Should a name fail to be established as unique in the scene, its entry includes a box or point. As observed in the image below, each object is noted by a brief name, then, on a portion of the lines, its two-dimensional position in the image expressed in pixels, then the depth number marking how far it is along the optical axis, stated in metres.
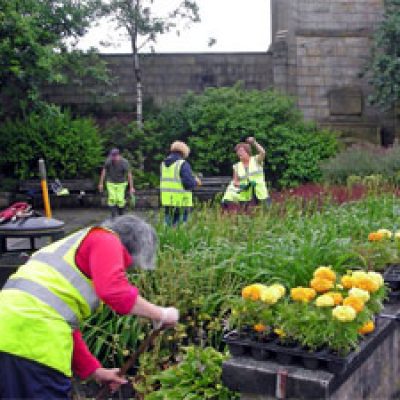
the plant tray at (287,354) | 3.31
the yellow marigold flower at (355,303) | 3.40
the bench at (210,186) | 16.23
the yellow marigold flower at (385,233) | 5.24
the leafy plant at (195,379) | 3.76
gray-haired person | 2.96
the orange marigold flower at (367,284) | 3.76
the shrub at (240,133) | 16.86
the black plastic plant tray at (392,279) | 4.57
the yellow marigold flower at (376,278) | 3.82
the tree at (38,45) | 13.47
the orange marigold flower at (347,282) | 3.83
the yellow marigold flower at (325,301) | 3.43
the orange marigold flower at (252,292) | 3.68
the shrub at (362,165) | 13.45
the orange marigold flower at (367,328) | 3.61
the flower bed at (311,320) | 3.37
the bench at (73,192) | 16.86
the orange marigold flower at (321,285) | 3.75
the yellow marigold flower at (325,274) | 3.84
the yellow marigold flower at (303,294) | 3.58
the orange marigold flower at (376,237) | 5.18
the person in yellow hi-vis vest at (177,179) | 8.66
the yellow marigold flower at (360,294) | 3.52
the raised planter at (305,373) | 3.27
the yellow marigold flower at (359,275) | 3.81
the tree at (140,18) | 16.98
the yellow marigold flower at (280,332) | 3.49
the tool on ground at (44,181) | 7.23
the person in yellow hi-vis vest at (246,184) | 9.39
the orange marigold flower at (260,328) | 3.60
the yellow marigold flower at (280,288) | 3.69
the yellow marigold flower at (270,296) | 3.59
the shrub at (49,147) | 16.89
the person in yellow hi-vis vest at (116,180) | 12.87
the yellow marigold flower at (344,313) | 3.29
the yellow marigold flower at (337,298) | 3.53
